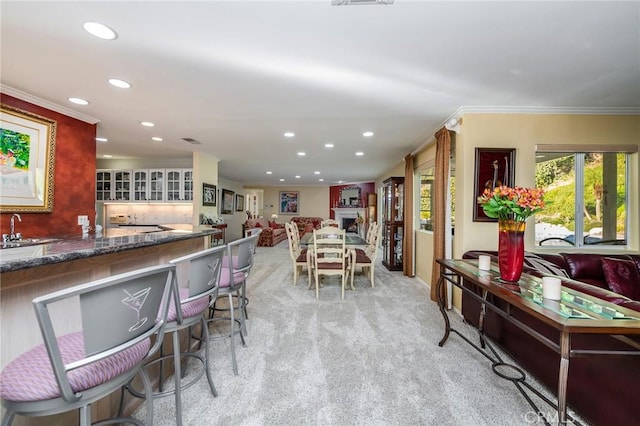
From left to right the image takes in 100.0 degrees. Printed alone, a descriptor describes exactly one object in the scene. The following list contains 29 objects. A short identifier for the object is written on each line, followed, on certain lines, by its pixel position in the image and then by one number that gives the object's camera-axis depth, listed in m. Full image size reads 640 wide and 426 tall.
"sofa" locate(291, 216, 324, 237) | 11.51
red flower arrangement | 1.71
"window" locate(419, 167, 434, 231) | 4.98
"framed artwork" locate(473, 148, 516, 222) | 3.13
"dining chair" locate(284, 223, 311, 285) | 4.49
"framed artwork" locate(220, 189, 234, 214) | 9.20
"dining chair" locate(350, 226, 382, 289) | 4.34
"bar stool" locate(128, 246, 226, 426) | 1.44
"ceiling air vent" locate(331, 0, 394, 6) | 1.51
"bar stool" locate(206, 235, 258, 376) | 2.13
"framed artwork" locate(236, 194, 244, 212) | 10.89
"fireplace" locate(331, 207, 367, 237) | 12.22
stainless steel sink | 2.21
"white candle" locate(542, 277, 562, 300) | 1.46
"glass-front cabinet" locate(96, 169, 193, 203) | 5.97
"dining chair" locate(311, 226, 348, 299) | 3.84
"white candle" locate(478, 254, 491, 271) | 2.16
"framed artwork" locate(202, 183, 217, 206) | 5.73
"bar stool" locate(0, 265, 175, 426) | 0.81
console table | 1.14
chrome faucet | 2.61
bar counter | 1.09
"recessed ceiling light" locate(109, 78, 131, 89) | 2.49
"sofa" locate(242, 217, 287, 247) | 9.20
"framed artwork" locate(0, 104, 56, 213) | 2.67
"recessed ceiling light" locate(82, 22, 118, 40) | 1.74
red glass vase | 1.78
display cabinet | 5.66
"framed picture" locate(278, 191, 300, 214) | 12.91
